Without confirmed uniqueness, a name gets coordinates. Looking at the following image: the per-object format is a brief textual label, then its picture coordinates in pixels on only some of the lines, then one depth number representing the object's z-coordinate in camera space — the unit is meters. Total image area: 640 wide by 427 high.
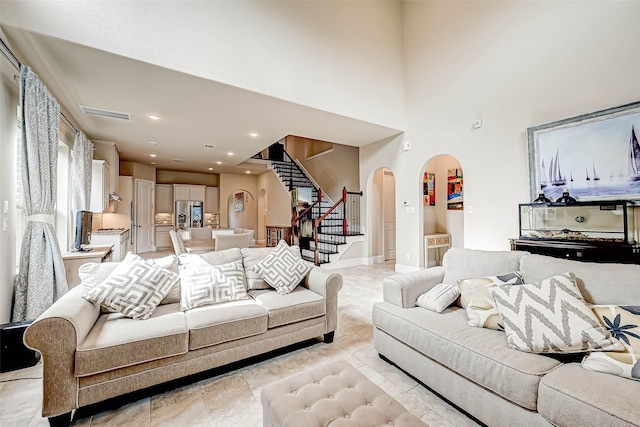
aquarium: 3.04
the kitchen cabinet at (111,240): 4.80
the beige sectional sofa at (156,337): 1.49
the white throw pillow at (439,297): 2.12
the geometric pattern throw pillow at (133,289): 1.93
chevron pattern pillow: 1.42
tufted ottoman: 1.09
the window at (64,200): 4.26
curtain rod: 2.37
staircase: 6.29
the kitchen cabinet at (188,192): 9.28
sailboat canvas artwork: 3.00
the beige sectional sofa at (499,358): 1.17
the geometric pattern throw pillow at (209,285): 2.21
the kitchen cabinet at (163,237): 8.97
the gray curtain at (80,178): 4.41
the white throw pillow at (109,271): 2.08
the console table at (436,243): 5.44
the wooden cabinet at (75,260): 3.21
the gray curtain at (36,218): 2.54
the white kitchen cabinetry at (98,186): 5.25
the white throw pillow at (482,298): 1.81
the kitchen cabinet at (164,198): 9.14
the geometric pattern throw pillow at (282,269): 2.59
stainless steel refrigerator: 9.17
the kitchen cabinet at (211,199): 10.05
